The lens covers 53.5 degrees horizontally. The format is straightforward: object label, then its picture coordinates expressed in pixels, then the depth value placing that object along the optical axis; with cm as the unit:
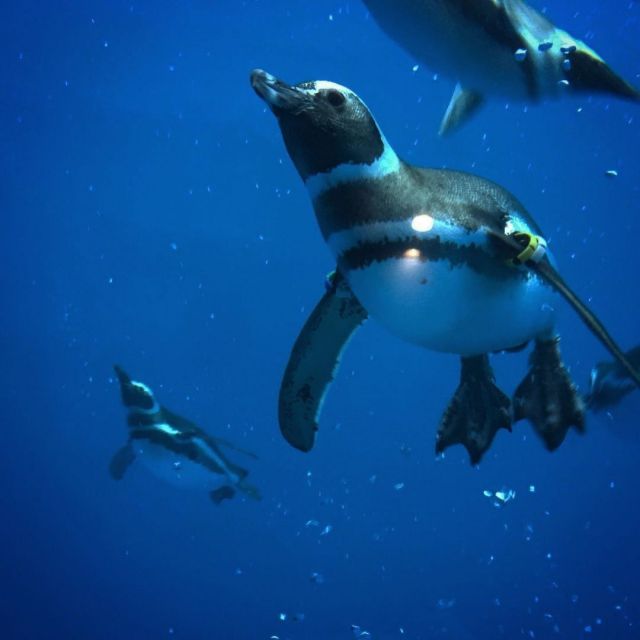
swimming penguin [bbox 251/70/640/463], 221
